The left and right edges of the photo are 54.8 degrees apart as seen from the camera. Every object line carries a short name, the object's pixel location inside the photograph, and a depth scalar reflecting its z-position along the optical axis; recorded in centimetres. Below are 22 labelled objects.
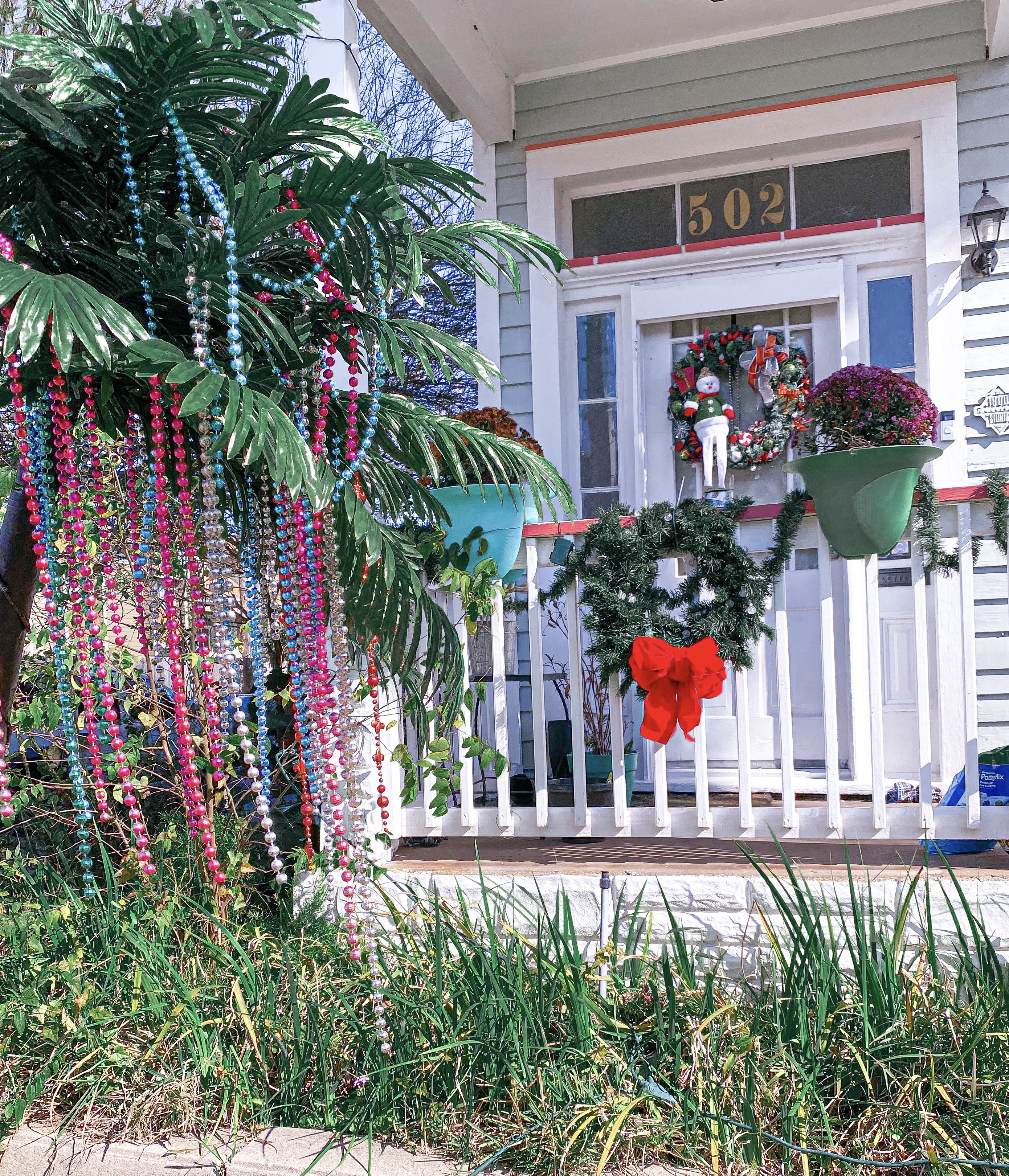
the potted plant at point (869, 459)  236
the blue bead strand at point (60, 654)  185
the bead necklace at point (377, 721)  239
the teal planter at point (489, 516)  268
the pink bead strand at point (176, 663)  183
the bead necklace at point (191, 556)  185
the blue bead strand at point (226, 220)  175
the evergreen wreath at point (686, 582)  249
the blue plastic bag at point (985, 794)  268
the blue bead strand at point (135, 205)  182
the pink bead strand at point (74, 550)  179
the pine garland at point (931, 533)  245
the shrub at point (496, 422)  275
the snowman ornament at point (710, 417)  391
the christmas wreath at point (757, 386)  390
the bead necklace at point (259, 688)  190
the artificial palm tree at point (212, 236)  168
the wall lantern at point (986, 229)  358
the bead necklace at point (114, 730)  188
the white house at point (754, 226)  365
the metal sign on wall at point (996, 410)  363
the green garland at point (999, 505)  240
